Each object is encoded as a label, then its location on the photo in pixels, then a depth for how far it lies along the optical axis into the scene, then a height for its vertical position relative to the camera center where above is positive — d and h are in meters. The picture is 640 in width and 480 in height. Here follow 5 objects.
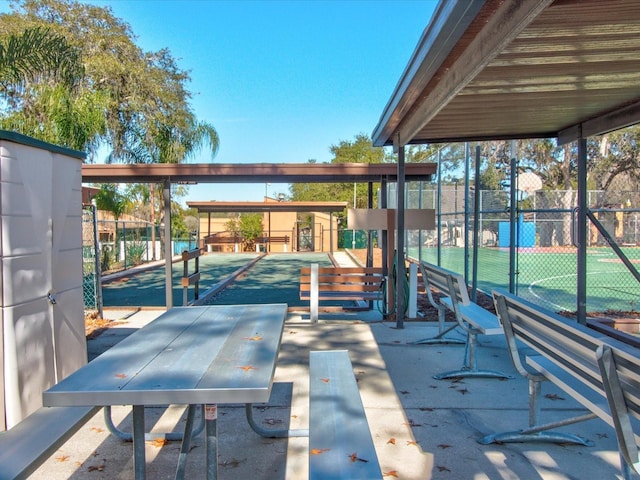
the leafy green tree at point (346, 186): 50.84 +4.61
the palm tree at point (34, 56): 7.59 +2.78
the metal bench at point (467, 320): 4.85 -0.92
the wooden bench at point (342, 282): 8.65 -0.98
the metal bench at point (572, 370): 2.19 -0.75
